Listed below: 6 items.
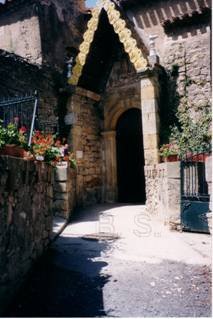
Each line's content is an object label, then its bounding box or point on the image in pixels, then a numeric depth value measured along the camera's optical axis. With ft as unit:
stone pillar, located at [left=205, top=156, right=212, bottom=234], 13.37
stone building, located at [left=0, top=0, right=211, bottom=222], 28.12
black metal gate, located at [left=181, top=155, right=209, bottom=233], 20.57
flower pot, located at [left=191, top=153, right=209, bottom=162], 21.39
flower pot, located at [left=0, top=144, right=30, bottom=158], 11.05
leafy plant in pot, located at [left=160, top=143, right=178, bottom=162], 23.58
